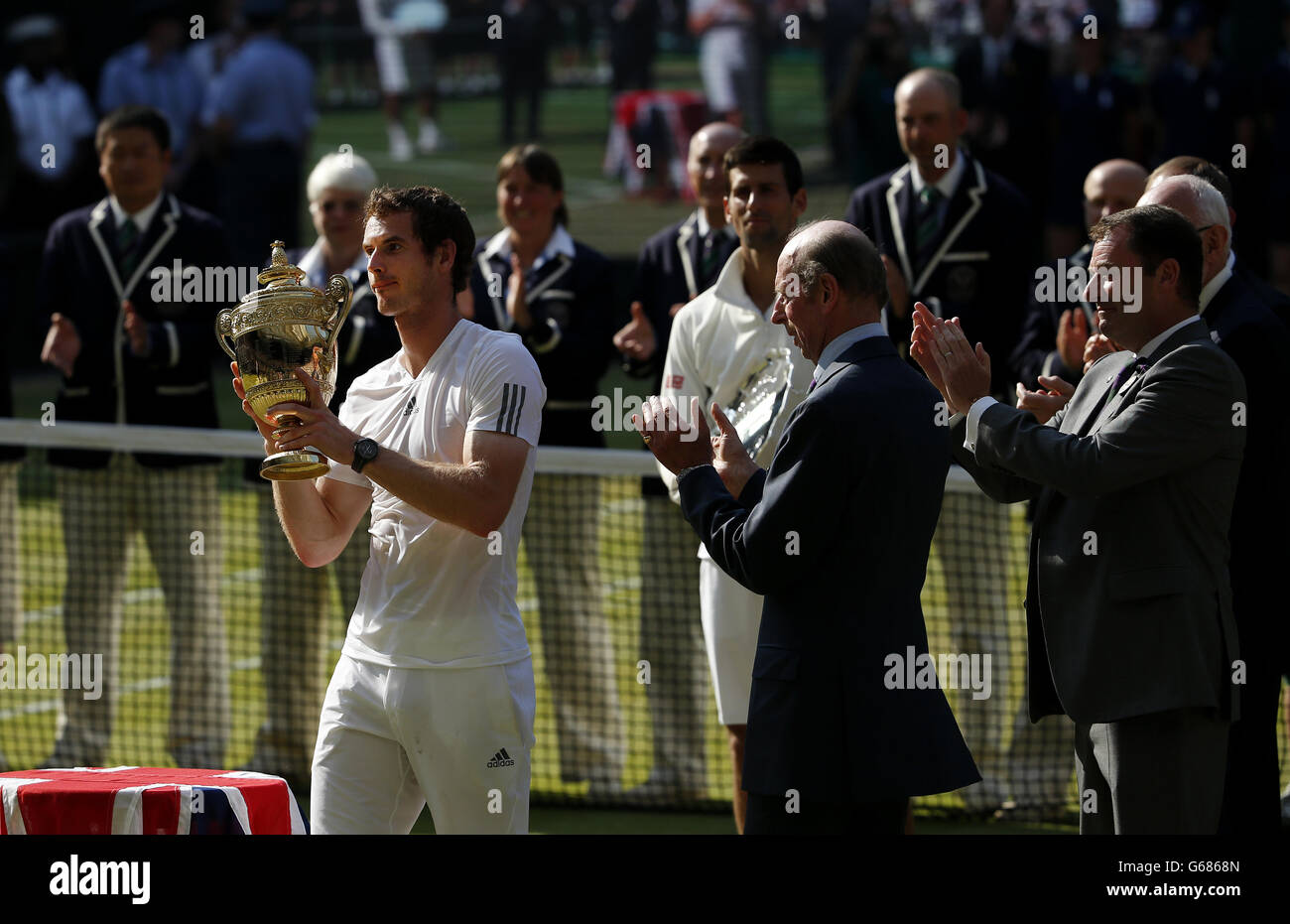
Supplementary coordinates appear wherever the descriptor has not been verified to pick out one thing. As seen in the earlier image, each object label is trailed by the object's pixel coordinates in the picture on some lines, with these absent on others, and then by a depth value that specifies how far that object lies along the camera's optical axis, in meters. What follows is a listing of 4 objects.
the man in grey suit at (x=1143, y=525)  9.93
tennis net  16.33
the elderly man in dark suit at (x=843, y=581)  9.42
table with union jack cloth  10.14
